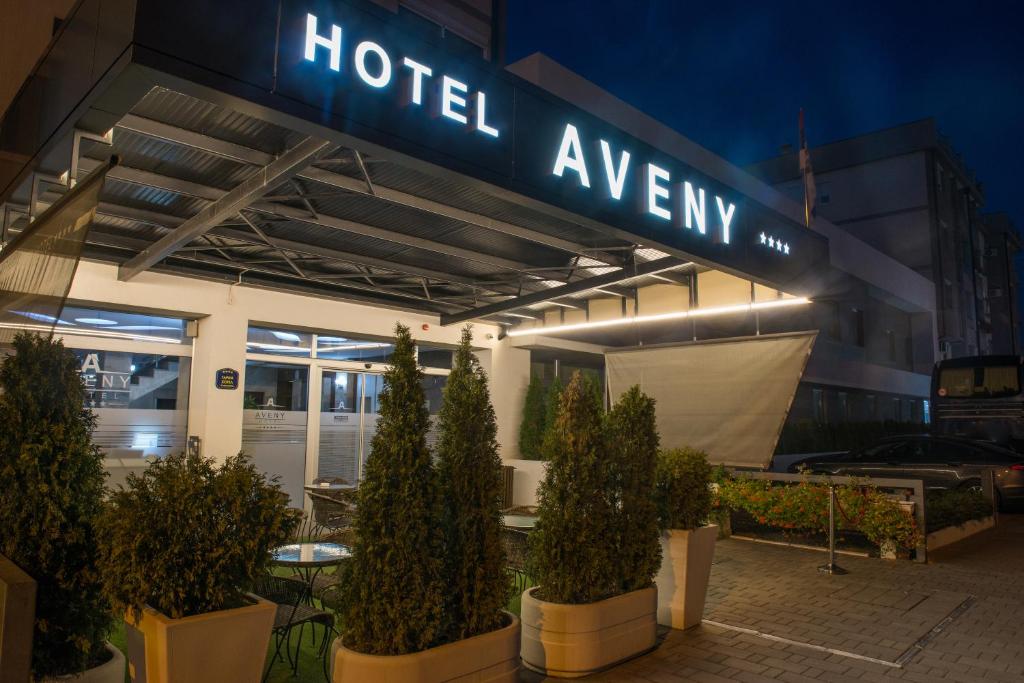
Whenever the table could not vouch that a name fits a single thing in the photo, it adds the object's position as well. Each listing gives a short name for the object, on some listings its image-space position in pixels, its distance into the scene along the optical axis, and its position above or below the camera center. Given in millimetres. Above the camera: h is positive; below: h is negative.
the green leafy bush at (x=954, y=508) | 9617 -1312
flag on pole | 10555 +3652
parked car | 12688 -874
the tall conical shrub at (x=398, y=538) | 3725 -692
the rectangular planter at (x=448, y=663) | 3557 -1340
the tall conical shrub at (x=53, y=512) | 3541 -540
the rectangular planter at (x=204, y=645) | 3029 -1062
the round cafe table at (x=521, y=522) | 7086 -1165
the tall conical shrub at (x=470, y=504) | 4090 -551
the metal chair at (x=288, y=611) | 4410 -1321
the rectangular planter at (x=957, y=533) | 9242 -1655
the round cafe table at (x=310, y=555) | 5090 -1112
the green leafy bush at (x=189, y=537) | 3221 -612
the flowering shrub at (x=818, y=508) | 8730 -1219
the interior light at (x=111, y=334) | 8672 +965
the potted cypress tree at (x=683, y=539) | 5840 -1046
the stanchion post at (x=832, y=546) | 8094 -1525
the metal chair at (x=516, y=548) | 6285 -1225
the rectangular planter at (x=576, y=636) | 4742 -1538
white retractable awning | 10945 +471
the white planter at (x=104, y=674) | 3428 -1329
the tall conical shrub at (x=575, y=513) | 4914 -714
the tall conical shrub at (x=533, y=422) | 13359 -153
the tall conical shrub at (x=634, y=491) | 5219 -577
